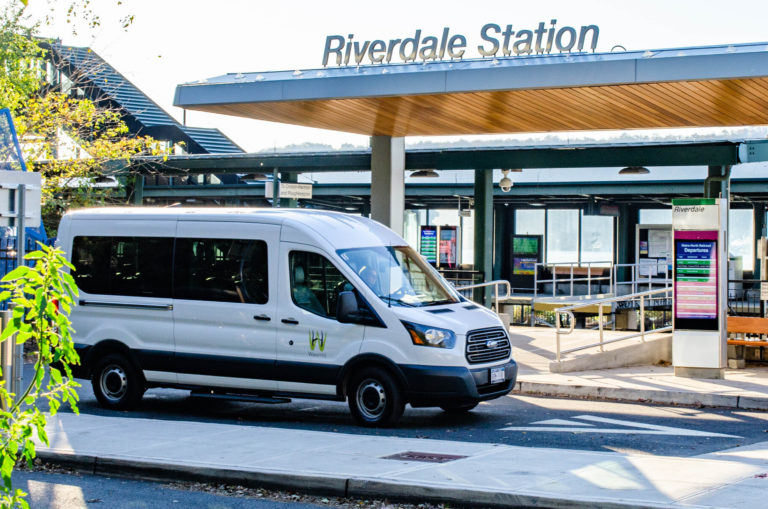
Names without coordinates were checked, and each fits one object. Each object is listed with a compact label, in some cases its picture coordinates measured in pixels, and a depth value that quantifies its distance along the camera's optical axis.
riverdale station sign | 15.13
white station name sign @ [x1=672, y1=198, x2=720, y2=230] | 14.08
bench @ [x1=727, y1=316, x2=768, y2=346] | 16.05
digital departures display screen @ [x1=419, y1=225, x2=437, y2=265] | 34.44
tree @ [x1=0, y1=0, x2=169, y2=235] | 20.14
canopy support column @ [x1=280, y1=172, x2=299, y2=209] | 27.90
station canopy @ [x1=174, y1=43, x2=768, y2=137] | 13.62
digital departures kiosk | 14.02
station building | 14.30
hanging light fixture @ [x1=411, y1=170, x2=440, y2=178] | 28.08
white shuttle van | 10.48
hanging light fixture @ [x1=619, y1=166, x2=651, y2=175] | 27.19
